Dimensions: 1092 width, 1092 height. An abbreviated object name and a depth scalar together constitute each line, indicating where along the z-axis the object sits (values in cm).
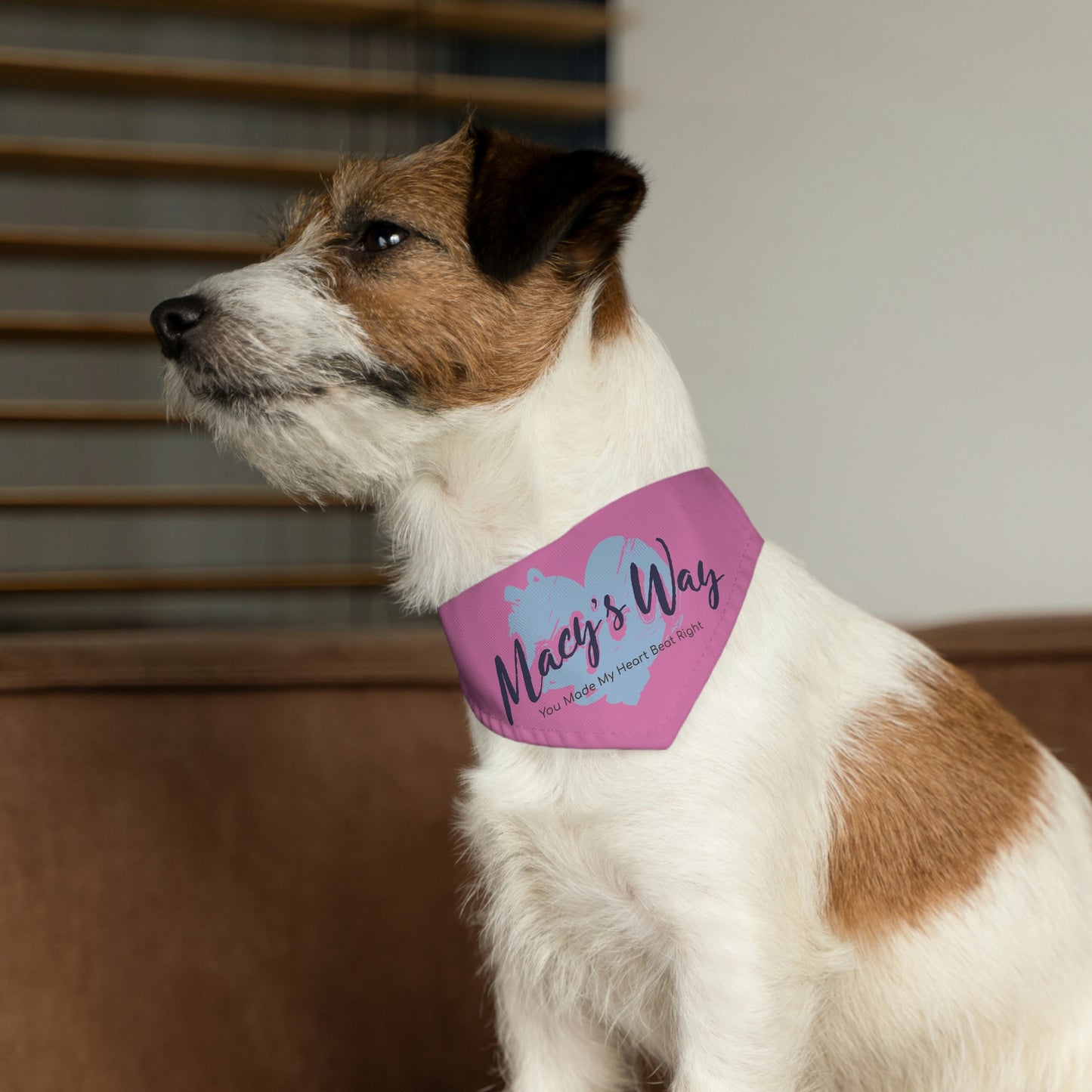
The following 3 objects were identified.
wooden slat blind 347
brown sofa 148
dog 102
